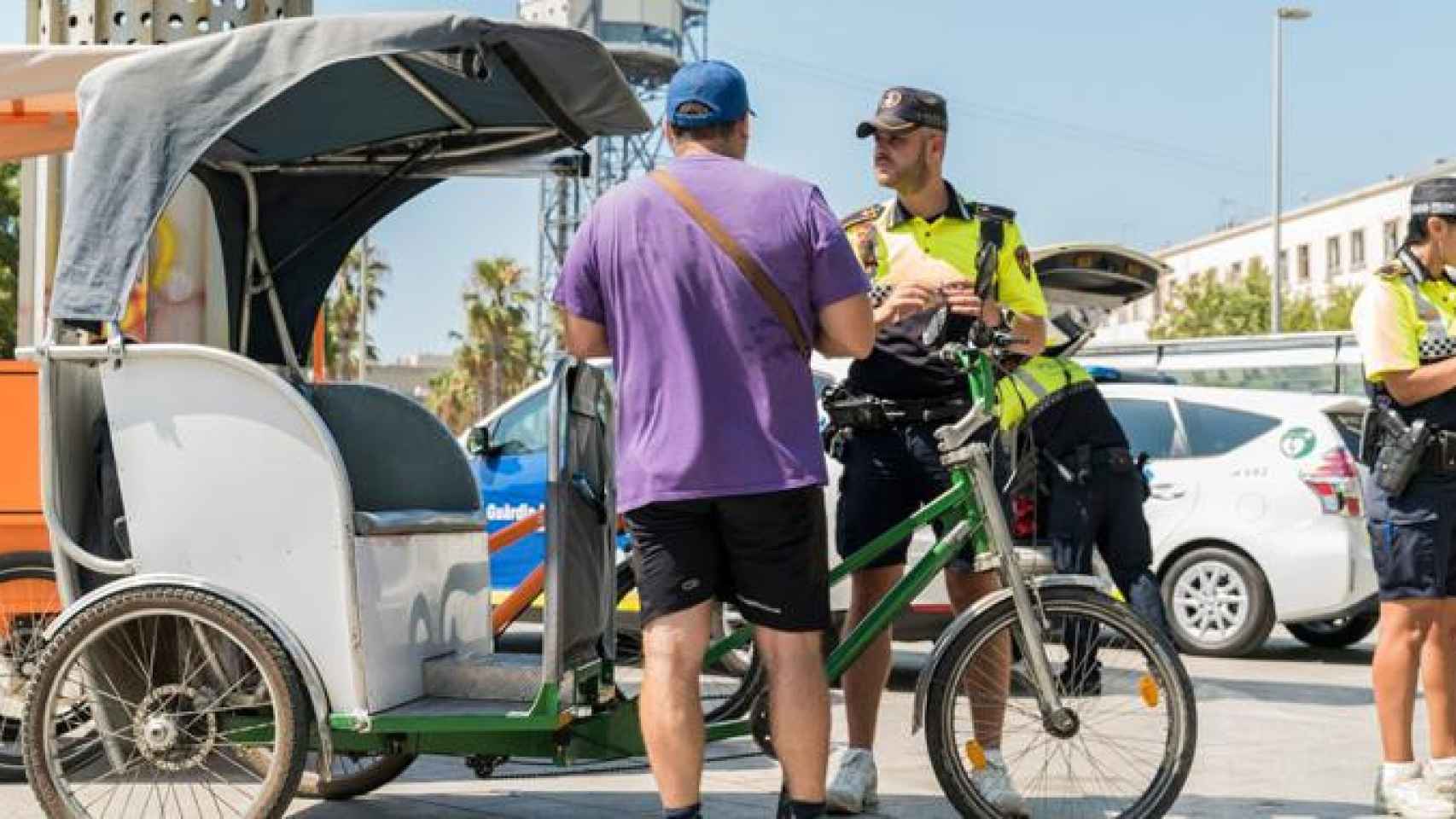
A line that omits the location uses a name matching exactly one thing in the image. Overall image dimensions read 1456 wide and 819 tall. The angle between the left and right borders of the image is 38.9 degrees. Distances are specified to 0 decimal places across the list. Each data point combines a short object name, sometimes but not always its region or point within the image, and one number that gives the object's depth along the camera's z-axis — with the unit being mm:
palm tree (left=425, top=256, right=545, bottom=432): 77438
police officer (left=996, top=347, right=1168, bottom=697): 8547
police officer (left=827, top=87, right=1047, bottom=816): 6207
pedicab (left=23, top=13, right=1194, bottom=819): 5395
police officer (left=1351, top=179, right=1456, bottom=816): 6227
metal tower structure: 89125
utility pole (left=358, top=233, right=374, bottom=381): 52791
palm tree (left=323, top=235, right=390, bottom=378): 79062
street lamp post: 42781
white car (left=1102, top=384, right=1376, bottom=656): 11836
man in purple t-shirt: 4836
